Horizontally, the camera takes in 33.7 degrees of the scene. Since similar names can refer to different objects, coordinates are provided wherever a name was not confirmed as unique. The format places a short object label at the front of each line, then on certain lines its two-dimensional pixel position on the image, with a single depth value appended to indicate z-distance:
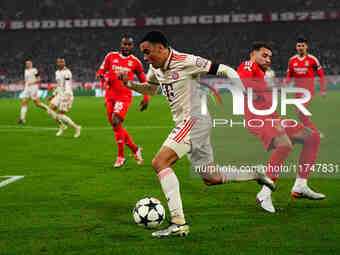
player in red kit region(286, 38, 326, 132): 11.10
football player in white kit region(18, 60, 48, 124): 21.25
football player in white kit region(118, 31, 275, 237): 5.75
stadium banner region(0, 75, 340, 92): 41.66
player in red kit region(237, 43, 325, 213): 6.96
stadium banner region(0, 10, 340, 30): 51.78
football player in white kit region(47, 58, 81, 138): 16.90
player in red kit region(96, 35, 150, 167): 10.95
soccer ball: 5.92
